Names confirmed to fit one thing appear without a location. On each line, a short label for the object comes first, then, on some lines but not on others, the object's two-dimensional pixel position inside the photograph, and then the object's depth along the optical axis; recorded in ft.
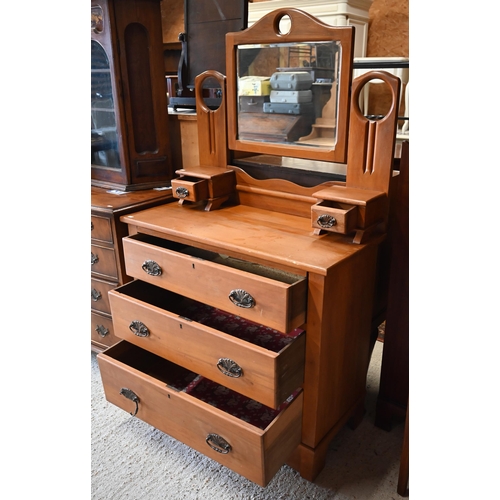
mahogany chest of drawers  4.78
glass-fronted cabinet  4.88
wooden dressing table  3.46
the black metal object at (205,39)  5.37
